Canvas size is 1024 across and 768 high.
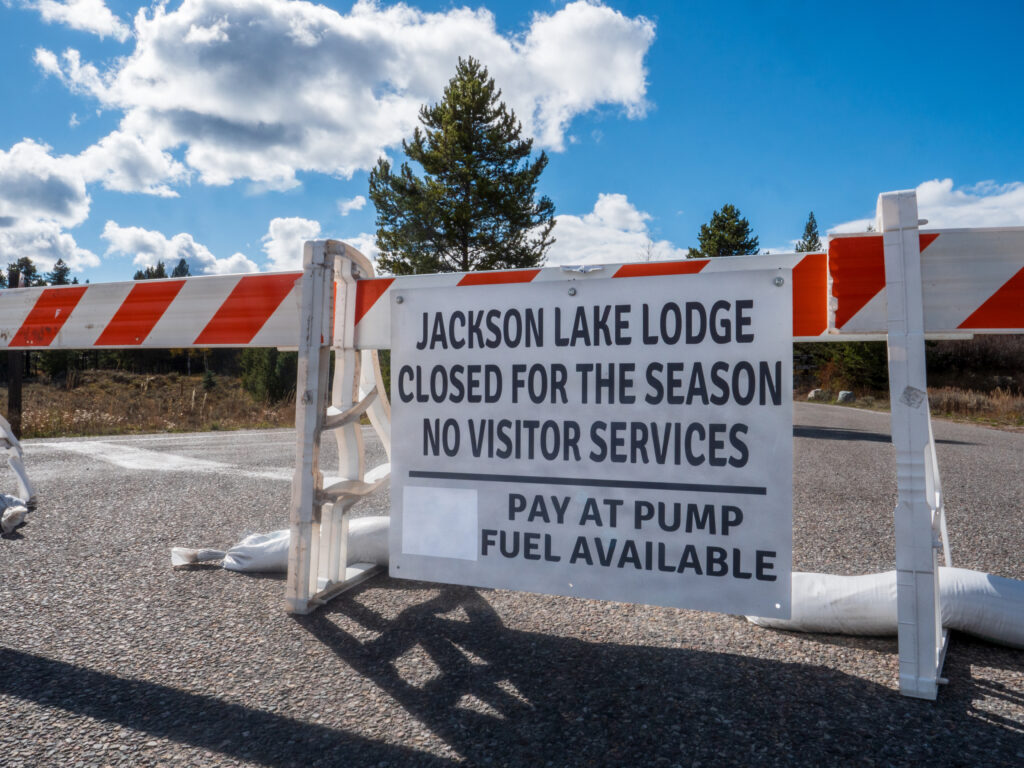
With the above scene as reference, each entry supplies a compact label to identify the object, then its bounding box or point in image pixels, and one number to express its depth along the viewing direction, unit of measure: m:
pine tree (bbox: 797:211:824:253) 63.48
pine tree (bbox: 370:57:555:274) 24.95
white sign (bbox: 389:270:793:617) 2.17
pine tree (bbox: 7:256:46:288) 92.43
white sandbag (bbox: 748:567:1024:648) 2.48
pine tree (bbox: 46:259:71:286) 111.93
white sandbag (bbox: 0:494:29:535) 2.72
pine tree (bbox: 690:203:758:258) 35.59
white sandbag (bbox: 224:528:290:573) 3.31
